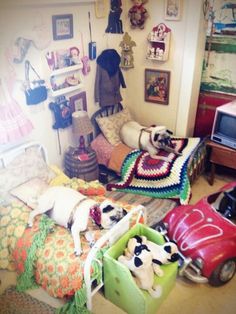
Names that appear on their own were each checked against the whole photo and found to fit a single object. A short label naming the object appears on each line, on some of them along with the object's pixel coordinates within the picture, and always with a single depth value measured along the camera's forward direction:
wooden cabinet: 3.63
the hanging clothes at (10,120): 2.47
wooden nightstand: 3.29
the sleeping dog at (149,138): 3.30
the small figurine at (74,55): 3.02
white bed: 2.08
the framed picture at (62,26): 2.77
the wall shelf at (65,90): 2.91
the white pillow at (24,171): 2.50
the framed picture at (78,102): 3.24
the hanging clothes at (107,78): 3.41
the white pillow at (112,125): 3.52
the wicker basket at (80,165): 3.11
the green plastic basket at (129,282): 1.97
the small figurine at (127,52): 3.57
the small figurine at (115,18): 3.32
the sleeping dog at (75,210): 2.23
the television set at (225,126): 3.20
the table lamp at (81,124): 3.04
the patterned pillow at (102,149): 3.46
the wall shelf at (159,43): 3.35
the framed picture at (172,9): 3.16
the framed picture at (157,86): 3.59
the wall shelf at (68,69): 2.85
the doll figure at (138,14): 3.38
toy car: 2.24
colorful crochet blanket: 3.11
